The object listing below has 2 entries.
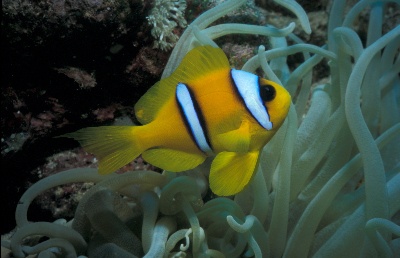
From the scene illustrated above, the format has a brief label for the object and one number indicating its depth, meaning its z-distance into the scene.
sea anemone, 0.41
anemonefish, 0.39
